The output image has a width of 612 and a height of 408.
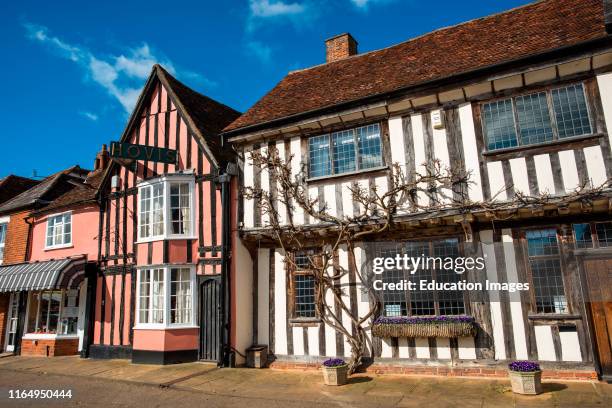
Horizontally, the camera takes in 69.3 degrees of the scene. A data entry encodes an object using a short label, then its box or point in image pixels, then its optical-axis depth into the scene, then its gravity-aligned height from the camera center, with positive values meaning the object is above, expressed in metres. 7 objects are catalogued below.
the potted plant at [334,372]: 9.09 -1.58
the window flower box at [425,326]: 9.08 -0.76
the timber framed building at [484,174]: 8.58 +2.41
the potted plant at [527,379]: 7.66 -1.60
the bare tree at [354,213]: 9.48 +1.71
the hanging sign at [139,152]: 12.59 +4.26
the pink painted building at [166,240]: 11.98 +1.79
